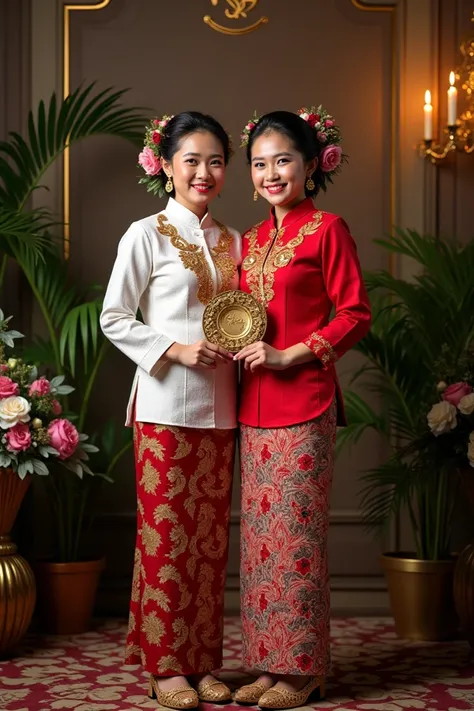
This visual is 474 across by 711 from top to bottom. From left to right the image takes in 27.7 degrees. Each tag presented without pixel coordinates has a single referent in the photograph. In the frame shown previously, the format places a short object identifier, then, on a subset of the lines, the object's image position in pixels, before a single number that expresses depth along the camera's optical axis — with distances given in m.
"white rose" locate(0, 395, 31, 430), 3.35
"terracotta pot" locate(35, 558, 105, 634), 3.78
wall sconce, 4.03
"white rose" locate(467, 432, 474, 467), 3.40
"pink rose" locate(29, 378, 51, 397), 3.50
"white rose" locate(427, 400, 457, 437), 3.49
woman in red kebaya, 2.73
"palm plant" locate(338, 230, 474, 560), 3.64
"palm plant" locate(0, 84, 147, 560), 3.79
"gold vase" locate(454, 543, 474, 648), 3.46
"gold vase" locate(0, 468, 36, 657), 3.36
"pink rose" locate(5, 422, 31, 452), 3.34
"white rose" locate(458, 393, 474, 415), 3.47
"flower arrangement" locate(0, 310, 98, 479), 3.36
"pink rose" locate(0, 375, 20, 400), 3.39
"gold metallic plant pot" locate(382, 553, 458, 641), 3.72
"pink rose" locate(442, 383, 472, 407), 3.53
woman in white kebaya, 2.78
